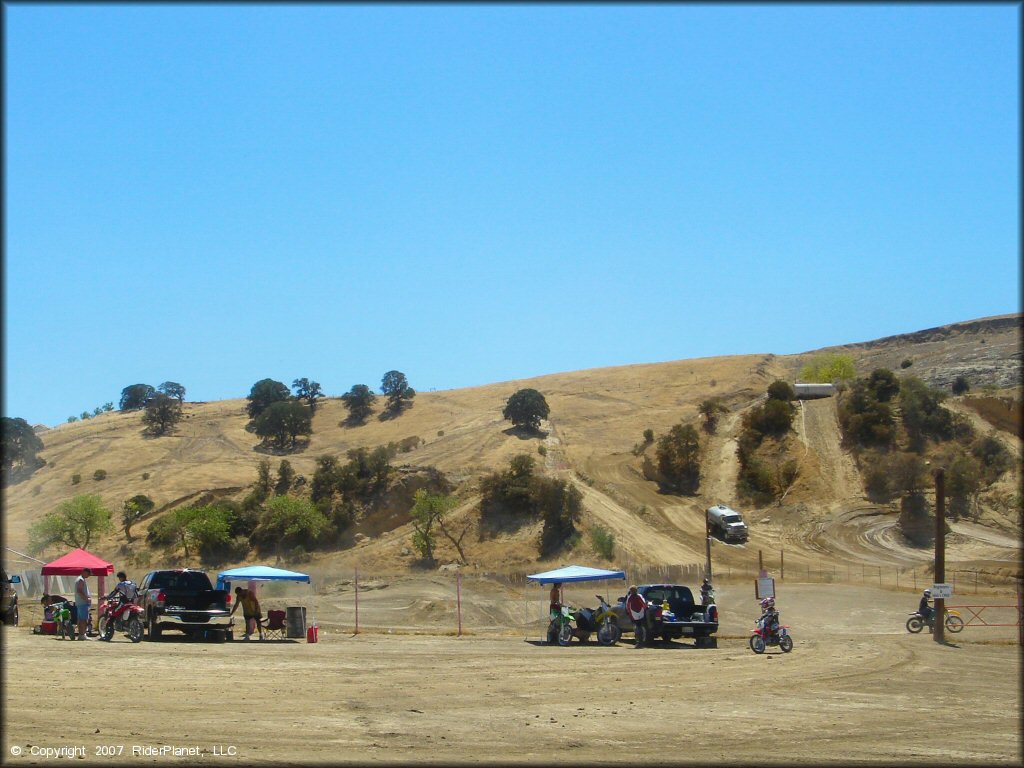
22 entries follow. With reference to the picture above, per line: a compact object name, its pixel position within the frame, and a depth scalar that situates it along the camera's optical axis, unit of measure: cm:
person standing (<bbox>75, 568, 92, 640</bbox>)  2525
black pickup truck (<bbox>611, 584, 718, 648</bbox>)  2734
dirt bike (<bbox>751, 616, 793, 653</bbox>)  2547
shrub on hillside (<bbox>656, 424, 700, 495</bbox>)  7781
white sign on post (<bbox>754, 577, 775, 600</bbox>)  3395
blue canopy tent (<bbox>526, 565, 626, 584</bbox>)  2972
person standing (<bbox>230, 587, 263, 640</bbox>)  2745
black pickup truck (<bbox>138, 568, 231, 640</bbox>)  2553
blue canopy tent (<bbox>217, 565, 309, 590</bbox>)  2841
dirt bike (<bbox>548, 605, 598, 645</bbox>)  2775
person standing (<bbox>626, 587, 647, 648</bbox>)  2745
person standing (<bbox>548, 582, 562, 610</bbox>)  2808
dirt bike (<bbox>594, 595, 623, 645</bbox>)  2772
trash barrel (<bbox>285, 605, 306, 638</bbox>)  2803
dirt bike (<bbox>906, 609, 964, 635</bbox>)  3164
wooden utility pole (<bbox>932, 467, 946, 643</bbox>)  2986
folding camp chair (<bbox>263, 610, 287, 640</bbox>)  2741
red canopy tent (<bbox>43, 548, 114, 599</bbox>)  2850
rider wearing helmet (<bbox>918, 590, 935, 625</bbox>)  3172
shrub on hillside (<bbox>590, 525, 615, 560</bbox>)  5794
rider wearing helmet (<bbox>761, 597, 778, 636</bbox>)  2575
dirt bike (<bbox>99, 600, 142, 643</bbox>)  2486
